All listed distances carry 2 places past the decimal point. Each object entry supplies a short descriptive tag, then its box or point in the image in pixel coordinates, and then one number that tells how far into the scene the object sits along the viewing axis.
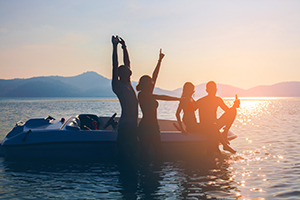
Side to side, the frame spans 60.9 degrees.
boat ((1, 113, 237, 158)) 7.06
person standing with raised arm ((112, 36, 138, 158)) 5.64
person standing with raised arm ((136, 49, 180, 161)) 5.58
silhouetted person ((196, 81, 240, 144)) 7.16
